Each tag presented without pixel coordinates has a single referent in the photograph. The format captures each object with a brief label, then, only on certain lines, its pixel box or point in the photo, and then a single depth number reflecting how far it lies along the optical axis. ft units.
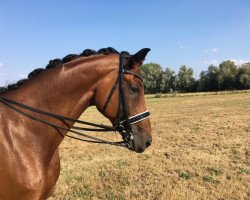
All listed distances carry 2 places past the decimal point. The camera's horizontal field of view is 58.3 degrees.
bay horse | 8.30
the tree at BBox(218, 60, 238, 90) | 185.77
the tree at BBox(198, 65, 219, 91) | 194.50
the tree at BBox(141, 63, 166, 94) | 227.85
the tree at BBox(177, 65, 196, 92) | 215.92
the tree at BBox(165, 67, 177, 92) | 225.80
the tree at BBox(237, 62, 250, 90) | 178.07
